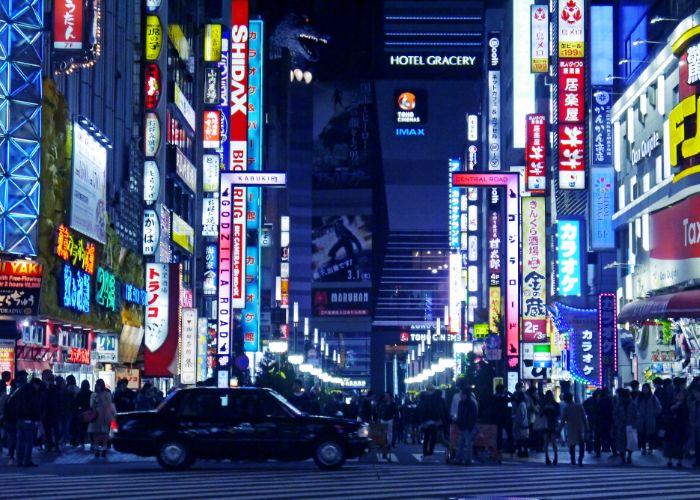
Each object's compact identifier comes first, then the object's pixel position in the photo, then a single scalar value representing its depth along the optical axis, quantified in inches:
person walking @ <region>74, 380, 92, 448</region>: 1254.9
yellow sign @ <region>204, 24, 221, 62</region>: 2500.0
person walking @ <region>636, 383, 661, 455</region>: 1186.6
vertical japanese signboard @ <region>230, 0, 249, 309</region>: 2213.0
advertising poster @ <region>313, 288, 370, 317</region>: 5339.6
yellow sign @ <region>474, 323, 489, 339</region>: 2847.0
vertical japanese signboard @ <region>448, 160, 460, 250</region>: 3695.9
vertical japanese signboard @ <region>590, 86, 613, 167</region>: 1739.7
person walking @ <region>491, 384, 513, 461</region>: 1179.3
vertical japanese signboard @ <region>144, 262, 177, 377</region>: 1932.8
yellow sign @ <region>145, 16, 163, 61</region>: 2082.9
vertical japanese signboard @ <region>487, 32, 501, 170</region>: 3363.7
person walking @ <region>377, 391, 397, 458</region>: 1263.5
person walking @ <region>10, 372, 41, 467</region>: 954.1
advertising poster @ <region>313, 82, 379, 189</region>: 5531.5
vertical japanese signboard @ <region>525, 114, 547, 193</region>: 2183.8
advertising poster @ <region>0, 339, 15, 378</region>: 1346.0
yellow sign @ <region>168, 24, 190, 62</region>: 2412.6
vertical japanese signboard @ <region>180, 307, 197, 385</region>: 2107.5
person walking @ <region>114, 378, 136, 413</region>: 1298.0
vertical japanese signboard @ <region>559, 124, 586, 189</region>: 1716.5
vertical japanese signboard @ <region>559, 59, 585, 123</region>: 1697.8
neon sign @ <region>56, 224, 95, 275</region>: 1452.0
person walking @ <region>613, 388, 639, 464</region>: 1158.3
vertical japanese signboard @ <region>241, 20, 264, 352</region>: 2837.4
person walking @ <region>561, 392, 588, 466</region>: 1079.0
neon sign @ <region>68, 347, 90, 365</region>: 1638.3
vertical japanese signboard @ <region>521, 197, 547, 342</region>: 2117.4
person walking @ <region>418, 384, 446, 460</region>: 1216.2
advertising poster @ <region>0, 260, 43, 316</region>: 1317.7
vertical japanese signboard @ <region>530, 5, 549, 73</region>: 2292.1
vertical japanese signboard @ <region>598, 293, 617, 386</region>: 1630.2
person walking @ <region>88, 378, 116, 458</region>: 1131.9
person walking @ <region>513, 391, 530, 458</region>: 1231.5
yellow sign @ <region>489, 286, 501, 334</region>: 2945.4
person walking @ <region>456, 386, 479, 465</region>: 1051.9
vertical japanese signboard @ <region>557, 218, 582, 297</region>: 1850.4
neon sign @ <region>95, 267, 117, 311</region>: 1708.9
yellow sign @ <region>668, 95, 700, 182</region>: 1274.6
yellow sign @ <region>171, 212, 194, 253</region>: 2425.0
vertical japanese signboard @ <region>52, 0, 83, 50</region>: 1362.0
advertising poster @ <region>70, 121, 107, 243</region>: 1510.8
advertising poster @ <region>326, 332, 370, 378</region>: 6200.8
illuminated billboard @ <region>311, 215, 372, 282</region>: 5305.1
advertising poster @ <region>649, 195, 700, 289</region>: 1316.4
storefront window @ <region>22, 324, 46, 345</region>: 1393.9
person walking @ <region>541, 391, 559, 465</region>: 1124.3
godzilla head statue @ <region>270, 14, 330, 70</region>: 4964.1
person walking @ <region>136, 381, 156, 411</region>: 1280.8
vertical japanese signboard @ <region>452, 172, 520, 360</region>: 1520.5
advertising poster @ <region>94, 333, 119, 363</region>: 1813.5
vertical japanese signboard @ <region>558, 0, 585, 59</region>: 1745.6
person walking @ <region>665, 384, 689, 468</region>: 1047.0
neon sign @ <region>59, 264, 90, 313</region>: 1462.8
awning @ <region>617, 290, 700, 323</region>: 1226.6
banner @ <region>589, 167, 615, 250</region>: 1755.7
